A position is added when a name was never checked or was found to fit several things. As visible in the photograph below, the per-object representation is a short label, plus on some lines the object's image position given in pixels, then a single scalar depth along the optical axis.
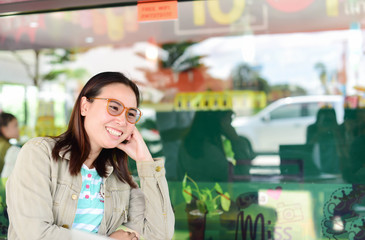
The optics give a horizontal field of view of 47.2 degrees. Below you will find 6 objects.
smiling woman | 1.65
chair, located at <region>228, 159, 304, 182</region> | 3.56
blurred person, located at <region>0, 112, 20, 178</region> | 3.90
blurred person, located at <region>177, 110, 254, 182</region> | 3.72
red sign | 3.03
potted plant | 3.64
